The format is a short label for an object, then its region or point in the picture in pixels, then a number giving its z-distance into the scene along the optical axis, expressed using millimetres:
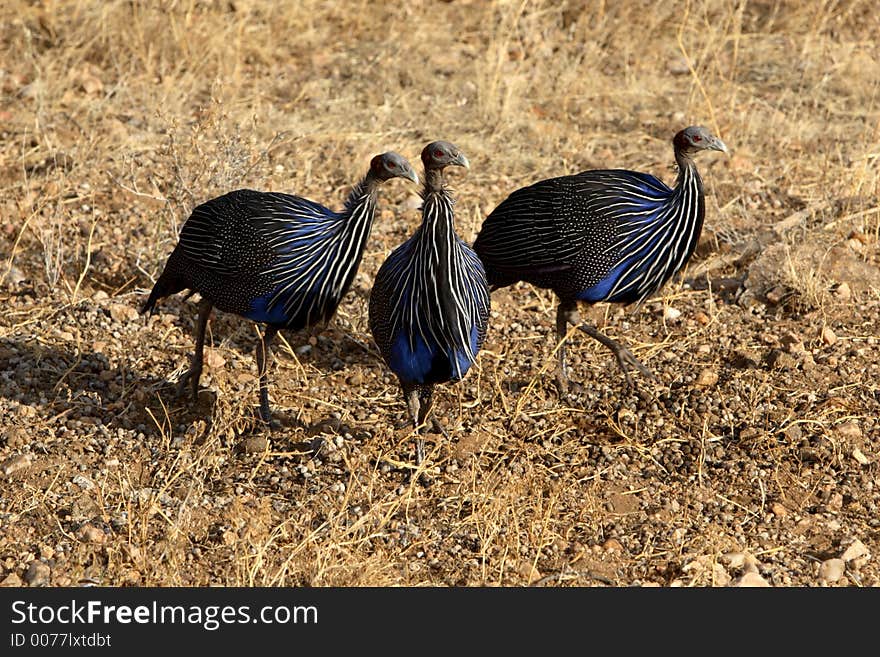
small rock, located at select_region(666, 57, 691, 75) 15961
